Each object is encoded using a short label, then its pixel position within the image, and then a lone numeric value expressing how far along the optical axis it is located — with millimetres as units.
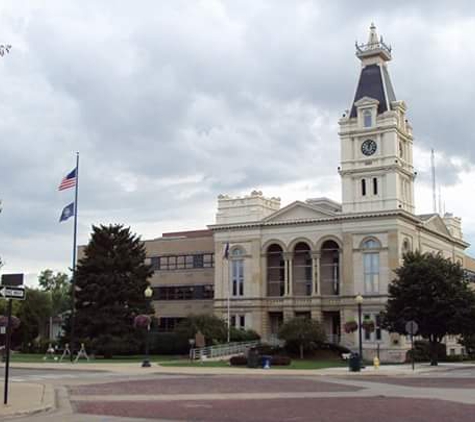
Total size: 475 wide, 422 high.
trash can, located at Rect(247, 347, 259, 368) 47812
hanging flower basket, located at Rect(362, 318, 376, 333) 61469
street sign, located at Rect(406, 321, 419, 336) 47875
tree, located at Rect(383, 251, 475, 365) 58656
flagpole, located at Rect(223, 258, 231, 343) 82362
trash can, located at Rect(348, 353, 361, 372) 44125
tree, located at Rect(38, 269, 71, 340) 113812
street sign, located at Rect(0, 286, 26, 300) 19688
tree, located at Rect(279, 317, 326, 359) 65662
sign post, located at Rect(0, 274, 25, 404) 19703
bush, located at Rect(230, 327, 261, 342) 75250
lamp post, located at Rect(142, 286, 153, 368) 47819
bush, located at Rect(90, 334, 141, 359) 63750
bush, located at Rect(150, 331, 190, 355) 71438
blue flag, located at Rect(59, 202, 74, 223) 58225
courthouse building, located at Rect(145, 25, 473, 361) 76000
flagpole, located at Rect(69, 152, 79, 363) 57938
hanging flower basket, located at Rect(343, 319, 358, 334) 59750
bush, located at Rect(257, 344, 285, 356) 66800
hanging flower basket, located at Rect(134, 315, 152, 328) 53719
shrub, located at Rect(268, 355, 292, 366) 50875
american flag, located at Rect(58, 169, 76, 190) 57250
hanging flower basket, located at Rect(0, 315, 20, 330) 58250
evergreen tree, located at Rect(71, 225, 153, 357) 64875
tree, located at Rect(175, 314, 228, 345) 70125
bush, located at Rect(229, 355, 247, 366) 51188
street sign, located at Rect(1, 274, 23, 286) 19906
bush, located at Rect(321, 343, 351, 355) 70906
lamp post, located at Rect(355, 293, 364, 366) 49203
